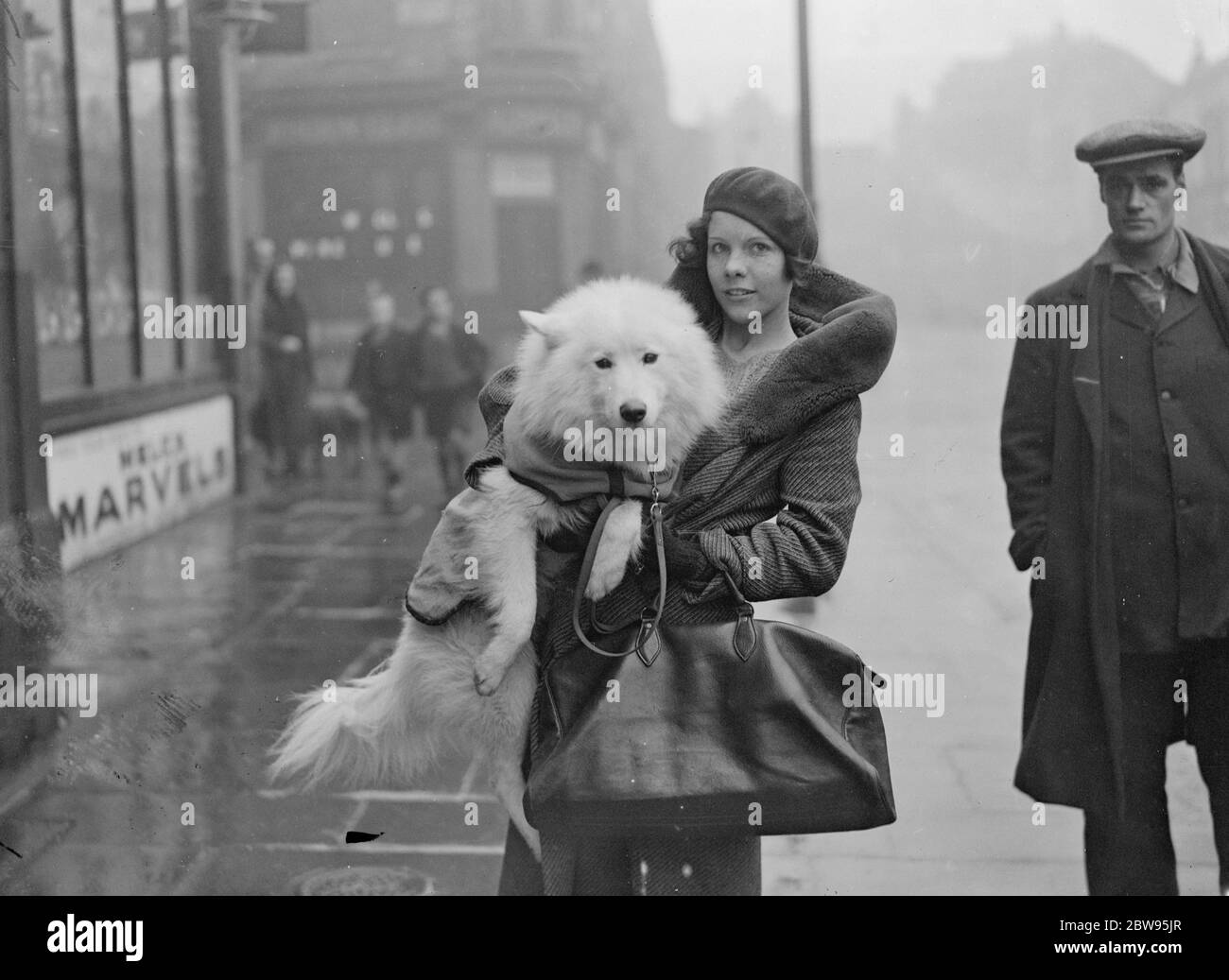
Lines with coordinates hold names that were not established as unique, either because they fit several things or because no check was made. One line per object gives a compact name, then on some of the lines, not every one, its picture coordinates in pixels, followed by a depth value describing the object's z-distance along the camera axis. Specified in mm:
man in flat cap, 3645
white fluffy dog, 2781
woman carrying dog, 2787
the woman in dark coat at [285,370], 11375
